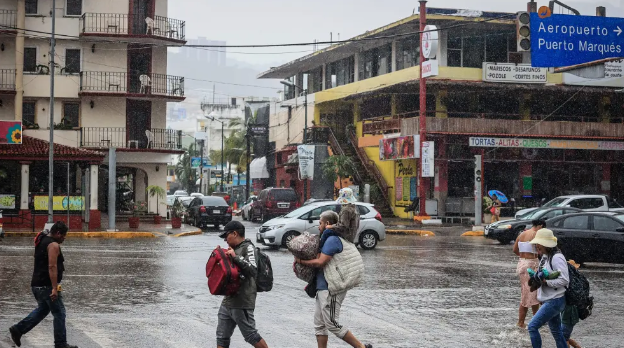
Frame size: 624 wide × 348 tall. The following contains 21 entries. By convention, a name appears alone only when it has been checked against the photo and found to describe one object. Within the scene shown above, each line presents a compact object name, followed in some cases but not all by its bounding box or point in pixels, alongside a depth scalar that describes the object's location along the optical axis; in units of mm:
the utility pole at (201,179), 80612
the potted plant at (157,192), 44156
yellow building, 46750
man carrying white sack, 9250
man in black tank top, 10062
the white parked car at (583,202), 35781
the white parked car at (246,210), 51562
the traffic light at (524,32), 19406
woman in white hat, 9336
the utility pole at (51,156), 34031
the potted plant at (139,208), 44847
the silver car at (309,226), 26500
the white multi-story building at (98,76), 43844
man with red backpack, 8523
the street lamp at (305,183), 56769
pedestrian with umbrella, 36781
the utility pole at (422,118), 41625
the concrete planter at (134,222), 37625
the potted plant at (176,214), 40094
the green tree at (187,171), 108812
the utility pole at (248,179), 67300
